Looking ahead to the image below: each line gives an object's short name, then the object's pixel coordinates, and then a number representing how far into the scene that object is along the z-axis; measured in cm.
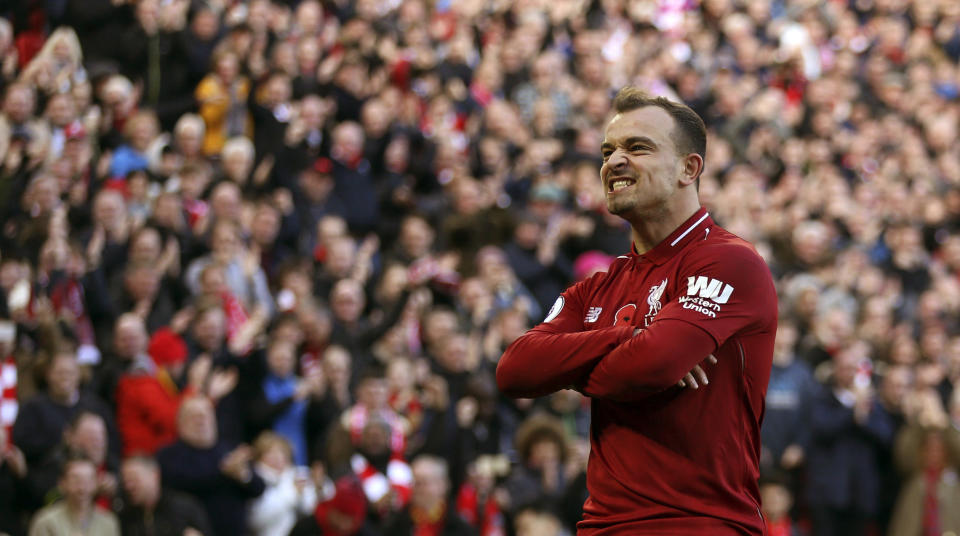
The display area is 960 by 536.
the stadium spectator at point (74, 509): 1457
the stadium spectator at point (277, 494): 1666
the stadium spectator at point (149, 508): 1524
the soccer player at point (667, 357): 708
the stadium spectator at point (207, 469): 1614
